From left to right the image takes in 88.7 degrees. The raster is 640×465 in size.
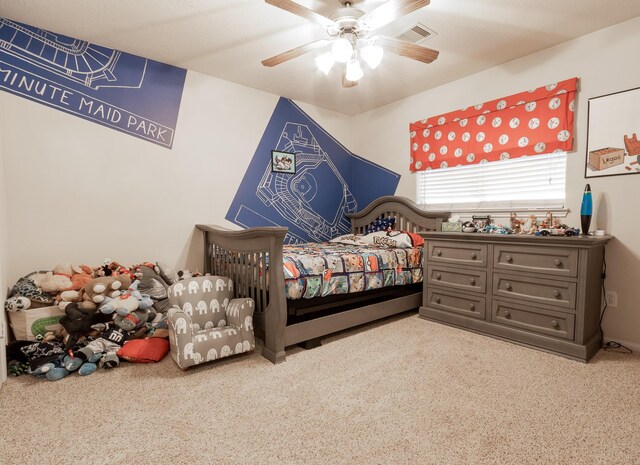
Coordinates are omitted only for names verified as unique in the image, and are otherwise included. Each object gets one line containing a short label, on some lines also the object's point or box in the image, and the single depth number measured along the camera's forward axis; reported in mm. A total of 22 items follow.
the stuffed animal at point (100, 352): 2004
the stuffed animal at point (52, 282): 2287
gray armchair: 2004
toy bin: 2168
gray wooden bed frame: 2186
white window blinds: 2793
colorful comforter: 2373
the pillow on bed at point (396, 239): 3258
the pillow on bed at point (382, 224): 3965
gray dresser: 2221
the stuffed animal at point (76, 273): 2377
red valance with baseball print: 2676
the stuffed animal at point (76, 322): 2184
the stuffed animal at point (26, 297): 2142
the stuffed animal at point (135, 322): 2301
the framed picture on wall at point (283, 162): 3785
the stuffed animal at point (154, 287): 2633
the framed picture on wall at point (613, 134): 2346
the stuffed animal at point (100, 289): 2293
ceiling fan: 1872
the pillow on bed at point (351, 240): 3573
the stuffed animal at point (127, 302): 2285
